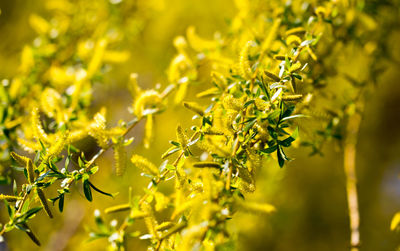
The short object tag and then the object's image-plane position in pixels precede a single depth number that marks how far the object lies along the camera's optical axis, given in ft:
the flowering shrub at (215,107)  4.11
